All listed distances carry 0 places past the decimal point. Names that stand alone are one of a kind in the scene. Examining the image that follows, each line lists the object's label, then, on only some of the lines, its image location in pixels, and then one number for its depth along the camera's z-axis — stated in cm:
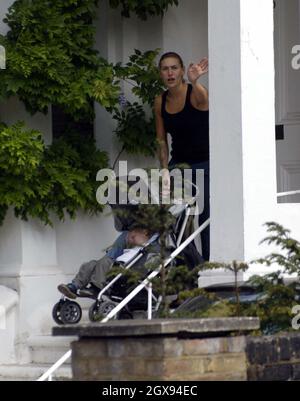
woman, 2034
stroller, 1934
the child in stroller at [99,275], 1973
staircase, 1995
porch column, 1794
